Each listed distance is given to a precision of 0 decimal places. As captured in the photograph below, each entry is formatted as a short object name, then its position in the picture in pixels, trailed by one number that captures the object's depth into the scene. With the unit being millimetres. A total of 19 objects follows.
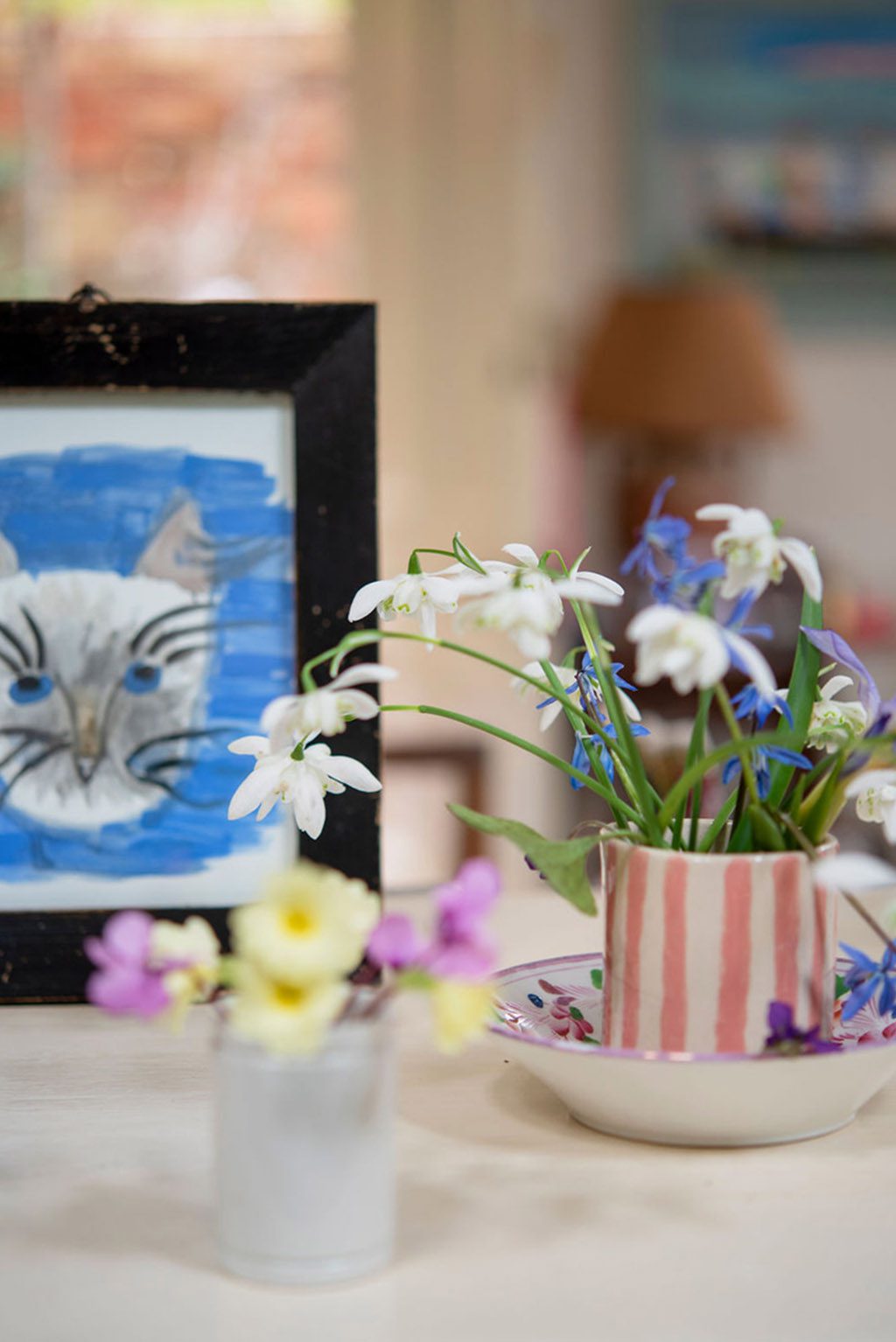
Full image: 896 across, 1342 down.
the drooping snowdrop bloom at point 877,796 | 924
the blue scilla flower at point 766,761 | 941
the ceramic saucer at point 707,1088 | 920
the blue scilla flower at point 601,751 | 995
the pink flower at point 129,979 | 837
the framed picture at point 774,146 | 3282
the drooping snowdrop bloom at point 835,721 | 965
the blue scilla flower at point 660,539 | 984
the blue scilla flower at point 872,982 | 919
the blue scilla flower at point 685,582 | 934
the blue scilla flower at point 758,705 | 965
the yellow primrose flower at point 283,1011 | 824
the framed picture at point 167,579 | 1092
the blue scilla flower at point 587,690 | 995
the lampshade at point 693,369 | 3009
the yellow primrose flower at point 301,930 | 823
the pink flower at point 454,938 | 845
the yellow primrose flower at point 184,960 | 842
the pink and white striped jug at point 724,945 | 929
